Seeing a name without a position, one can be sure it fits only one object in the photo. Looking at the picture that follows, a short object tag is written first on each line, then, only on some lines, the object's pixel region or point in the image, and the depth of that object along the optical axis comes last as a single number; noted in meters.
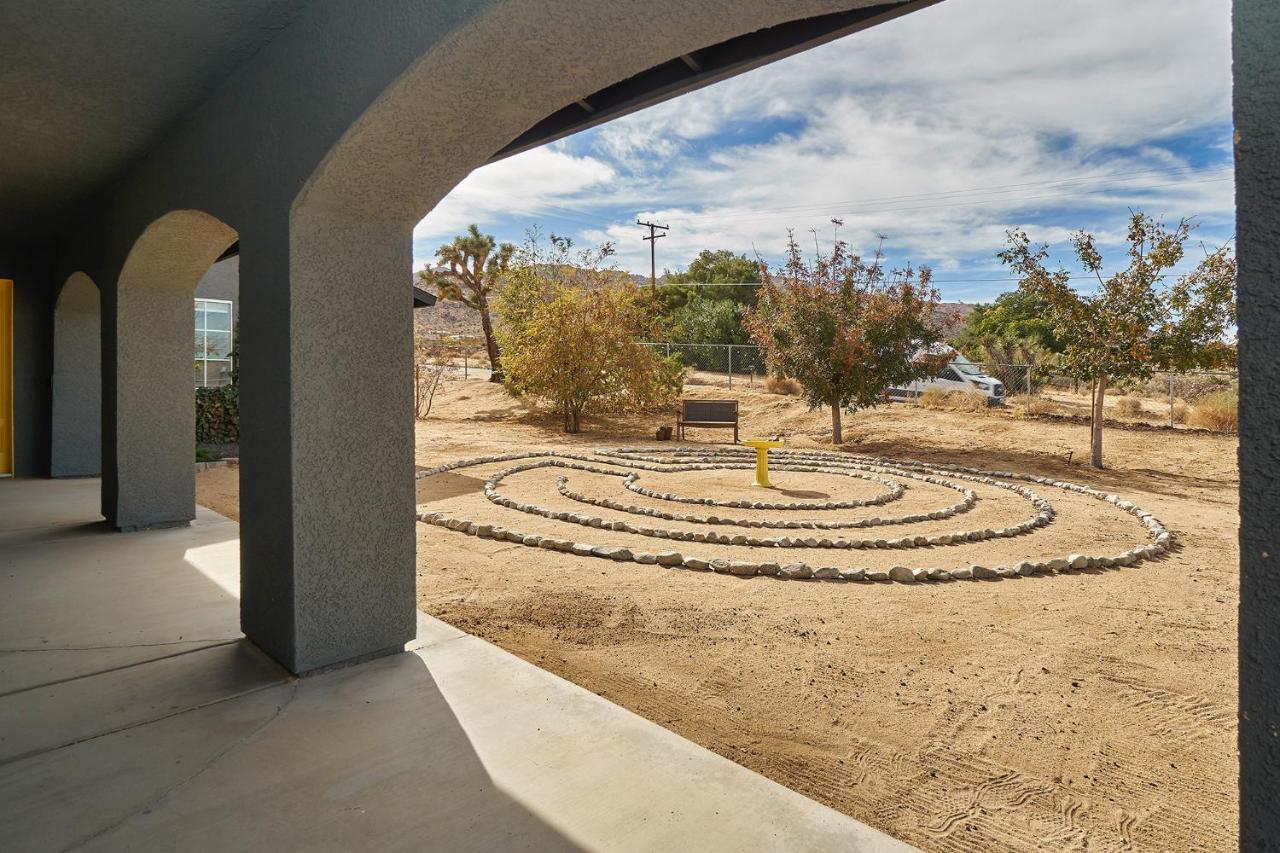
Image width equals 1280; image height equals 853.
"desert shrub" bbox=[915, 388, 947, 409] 15.84
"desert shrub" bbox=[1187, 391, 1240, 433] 12.74
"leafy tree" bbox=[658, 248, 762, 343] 26.98
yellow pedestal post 8.17
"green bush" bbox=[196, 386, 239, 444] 11.29
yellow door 8.01
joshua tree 23.14
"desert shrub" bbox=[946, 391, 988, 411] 15.40
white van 16.30
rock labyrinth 5.10
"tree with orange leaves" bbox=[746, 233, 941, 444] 11.89
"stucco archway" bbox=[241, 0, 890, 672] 2.26
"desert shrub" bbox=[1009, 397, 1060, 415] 14.81
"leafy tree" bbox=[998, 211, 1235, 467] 9.36
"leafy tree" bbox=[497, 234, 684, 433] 14.52
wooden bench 12.23
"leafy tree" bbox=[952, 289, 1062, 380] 23.14
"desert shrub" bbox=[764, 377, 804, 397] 18.37
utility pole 28.61
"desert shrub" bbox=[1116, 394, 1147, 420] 15.07
